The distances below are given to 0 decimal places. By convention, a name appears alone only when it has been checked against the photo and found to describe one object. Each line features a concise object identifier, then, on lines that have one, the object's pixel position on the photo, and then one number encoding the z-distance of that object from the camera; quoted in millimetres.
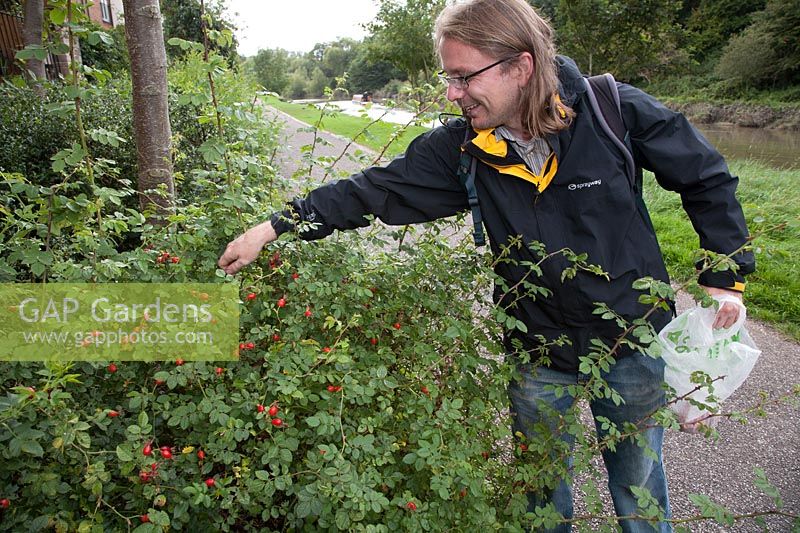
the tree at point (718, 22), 43125
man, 1691
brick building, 10555
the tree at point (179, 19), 23766
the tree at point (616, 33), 21922
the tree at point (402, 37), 26781
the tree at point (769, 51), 33500
